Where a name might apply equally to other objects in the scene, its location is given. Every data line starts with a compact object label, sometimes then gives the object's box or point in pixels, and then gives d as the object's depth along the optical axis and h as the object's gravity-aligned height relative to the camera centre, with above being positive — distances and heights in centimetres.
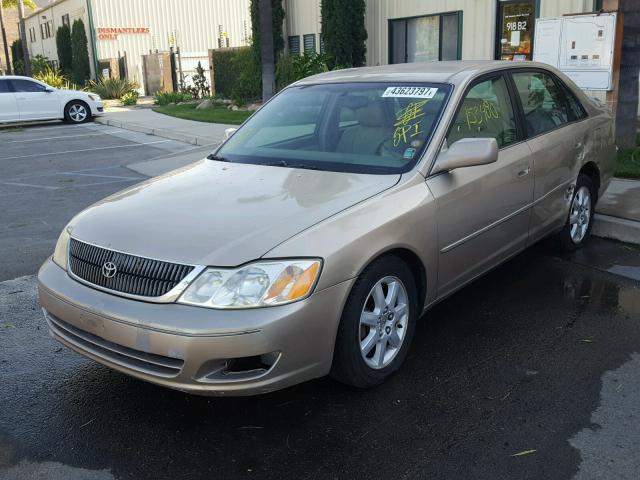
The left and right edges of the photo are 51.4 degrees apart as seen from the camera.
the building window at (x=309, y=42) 1972 +83
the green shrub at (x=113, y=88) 2795 -49
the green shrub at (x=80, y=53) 3366 +119
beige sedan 298 -80
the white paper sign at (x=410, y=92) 423 -16
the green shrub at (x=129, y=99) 2553 -88
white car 1873 -69
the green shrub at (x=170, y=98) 2434 -85
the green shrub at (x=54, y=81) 2810 -14
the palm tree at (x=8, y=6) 4150 +551
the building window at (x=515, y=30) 1316 +67
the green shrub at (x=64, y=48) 3650 +160
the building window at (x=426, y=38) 1491 +66
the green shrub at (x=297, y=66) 1741 +10
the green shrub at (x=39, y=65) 3827 +76
